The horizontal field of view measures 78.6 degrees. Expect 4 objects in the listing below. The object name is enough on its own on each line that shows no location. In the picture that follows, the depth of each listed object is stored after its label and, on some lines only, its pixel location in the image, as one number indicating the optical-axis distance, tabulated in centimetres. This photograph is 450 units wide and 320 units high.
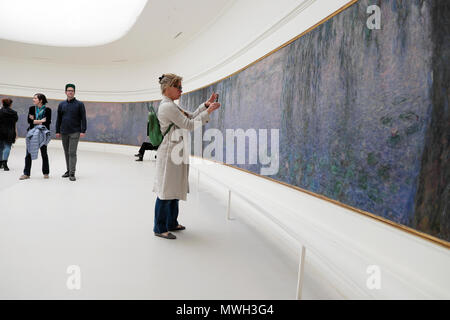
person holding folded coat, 689
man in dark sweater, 698
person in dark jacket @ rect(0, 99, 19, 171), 747
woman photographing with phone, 347
